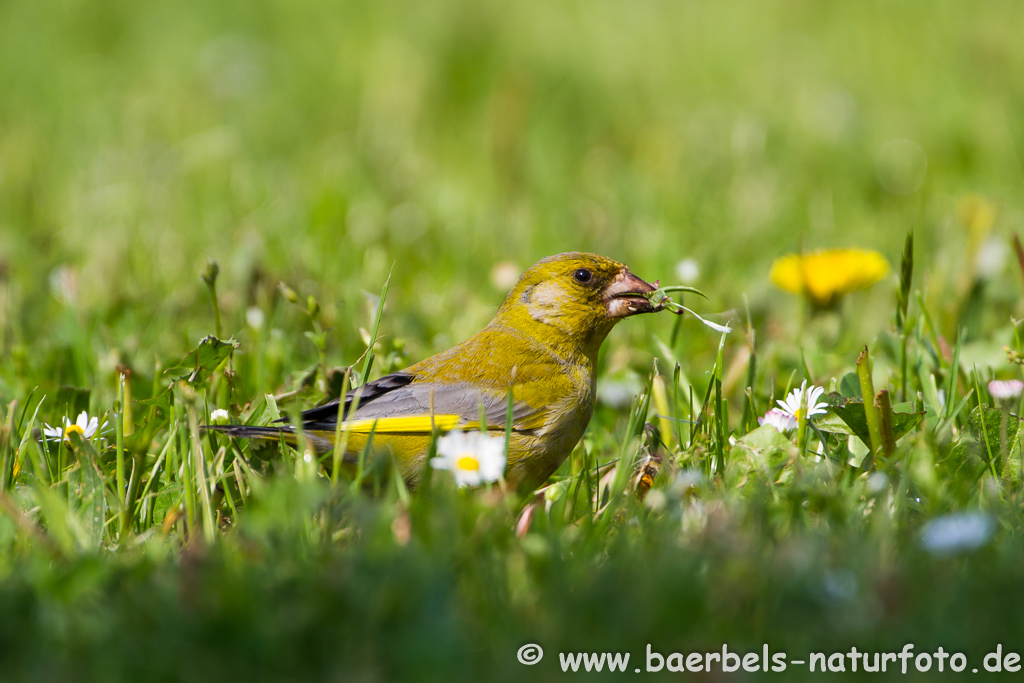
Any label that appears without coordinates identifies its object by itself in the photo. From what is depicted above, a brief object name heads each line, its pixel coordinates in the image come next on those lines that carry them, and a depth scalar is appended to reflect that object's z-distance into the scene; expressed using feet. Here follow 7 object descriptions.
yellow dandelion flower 23.89
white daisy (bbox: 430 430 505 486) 15.42
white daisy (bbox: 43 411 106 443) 17.04
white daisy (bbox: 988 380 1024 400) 18.90
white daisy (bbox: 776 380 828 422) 17.40
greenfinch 17.15
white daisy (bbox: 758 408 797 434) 18.04
